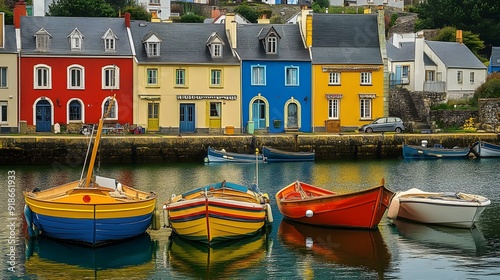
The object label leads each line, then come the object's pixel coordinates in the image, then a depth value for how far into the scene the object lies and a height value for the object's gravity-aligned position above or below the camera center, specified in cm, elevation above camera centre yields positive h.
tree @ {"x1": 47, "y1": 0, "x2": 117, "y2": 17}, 7806 +765
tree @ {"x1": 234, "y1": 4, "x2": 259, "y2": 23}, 9459 +879
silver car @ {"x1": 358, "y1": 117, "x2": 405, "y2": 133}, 5844 -133
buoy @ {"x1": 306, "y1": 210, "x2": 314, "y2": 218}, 2997 -334
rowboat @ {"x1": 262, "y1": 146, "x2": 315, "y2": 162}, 5284 -277
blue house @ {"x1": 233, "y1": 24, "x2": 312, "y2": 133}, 5891 +107
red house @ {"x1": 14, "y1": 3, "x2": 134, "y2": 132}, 5650 +169
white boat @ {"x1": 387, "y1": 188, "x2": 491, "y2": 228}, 3026 -326
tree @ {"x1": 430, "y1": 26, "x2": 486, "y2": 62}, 7862 +533
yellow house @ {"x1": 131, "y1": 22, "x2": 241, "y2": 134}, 5762 +107
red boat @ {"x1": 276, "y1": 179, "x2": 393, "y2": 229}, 2891 -317
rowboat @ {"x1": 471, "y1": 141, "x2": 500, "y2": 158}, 5603 -262
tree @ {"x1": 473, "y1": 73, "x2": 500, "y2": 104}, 6372 +90
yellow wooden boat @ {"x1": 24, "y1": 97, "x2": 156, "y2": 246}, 2609 -301
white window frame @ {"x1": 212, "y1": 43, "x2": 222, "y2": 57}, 5859 +322
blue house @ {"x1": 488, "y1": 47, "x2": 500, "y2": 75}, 7719 +335
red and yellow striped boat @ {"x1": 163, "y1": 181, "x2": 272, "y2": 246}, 2662 -306
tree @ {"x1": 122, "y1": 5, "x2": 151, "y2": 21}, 8219 +775
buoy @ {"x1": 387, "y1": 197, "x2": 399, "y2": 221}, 3128 -337
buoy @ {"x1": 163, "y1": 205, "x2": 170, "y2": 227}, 2832 -335
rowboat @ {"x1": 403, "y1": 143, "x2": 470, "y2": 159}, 5481 -272
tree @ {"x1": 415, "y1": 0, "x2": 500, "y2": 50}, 8225 +747
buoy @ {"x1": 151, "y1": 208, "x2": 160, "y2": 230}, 2888 -345
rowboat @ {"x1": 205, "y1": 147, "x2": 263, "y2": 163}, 5181 -282
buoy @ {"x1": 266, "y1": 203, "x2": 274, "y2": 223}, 2917 -326
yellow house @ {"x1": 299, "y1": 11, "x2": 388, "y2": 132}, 5969 +170
